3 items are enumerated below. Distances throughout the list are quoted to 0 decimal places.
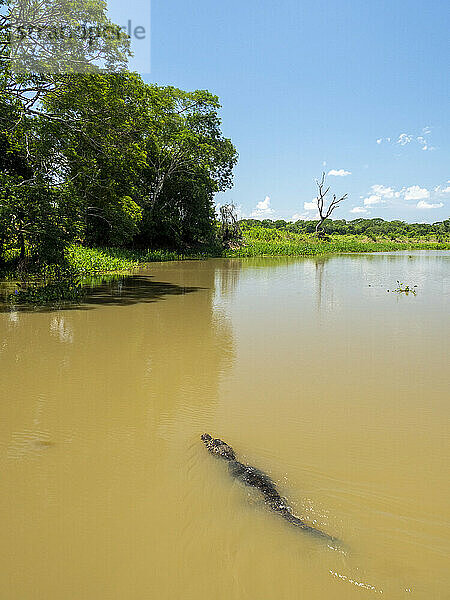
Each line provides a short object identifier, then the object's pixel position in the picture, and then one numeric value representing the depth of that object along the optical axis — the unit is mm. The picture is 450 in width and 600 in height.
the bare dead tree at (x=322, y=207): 49531
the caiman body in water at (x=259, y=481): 2497
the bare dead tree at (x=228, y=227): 36125
